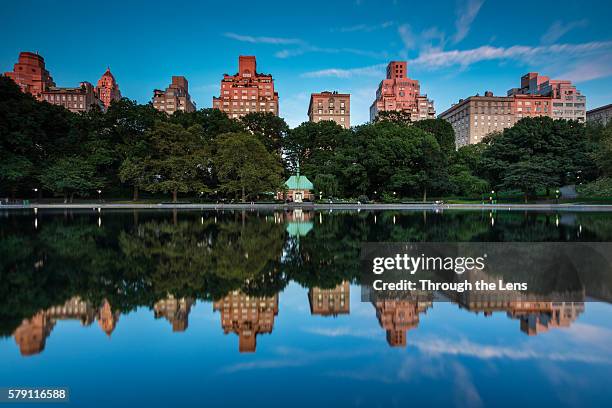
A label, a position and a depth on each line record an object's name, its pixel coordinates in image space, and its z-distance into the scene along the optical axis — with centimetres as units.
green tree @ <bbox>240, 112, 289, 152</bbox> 6506
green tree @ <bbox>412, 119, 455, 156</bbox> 7338
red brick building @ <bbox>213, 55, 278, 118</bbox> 12838
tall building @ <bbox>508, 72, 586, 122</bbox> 13175
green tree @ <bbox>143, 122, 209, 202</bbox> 4966
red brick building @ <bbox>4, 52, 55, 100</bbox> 13688
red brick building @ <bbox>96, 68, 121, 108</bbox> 17369
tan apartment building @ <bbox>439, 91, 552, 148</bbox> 13112
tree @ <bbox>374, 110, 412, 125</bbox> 7800
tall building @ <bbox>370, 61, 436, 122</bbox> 14600
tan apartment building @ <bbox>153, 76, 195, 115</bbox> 13462
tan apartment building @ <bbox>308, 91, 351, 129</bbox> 13212
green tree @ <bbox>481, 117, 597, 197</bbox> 5053
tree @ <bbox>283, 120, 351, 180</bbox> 6431
